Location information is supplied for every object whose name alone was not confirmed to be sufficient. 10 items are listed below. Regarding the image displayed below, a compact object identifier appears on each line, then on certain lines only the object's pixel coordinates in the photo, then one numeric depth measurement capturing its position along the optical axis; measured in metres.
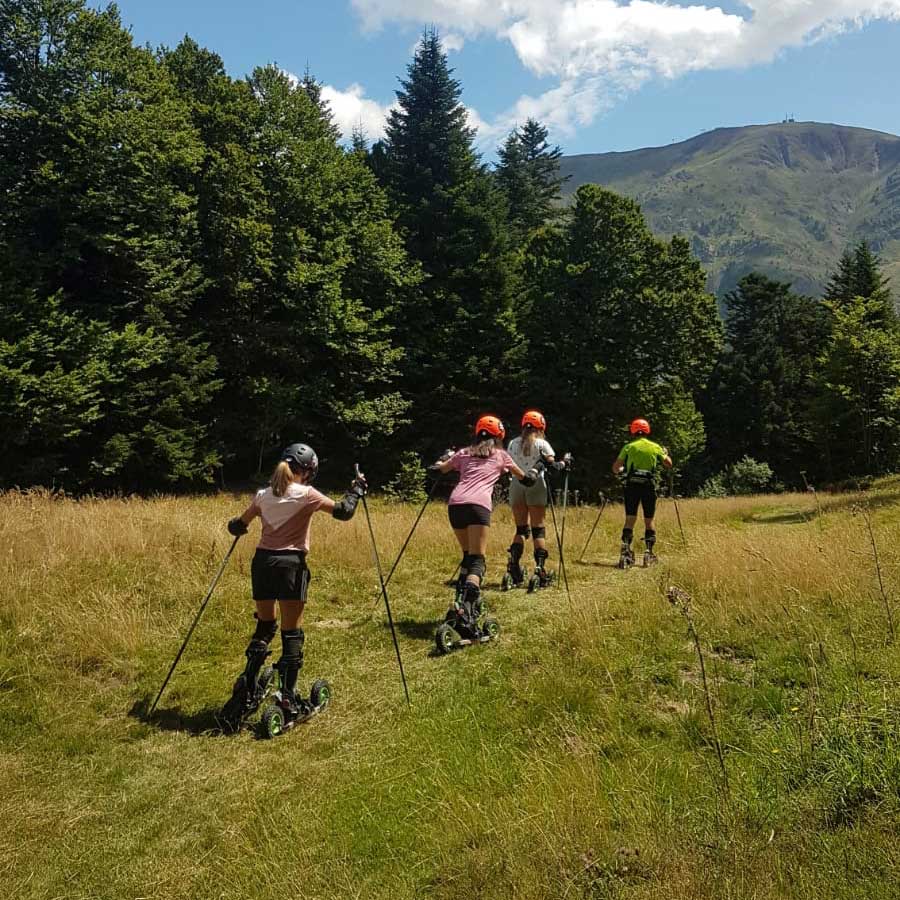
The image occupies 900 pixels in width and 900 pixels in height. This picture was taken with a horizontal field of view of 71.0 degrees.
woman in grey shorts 9.51
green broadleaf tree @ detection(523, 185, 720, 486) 30.80
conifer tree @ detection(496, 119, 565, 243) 42.22
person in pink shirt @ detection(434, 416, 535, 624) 7.44
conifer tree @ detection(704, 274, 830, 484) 45.47
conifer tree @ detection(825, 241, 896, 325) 45.62
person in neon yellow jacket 11.24
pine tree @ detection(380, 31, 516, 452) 29.44
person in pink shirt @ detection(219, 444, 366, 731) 5.64
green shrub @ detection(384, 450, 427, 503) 26.41
